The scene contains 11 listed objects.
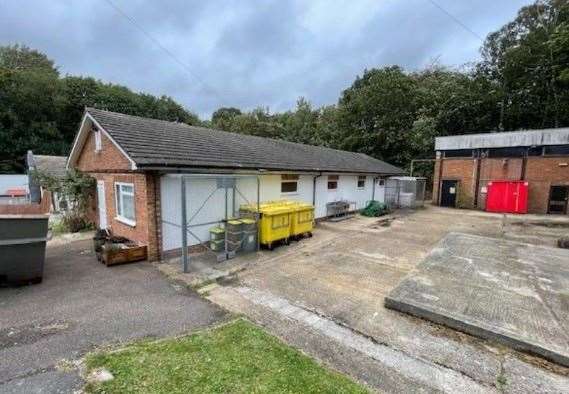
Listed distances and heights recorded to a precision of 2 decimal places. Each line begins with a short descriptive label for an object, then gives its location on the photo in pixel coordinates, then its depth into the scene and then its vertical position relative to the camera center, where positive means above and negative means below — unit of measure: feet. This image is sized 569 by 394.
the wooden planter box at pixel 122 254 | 22.29 -6.58
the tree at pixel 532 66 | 70.08 +30.36
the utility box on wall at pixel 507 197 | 54.54 -3.72
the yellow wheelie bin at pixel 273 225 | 26.53 -4.78
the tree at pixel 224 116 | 130.11 +35.33
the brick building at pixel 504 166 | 52.28 +2.44
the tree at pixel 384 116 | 86.22 +19.54
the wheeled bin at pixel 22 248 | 16.90 -4.72
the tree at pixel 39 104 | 87.56 +23.92
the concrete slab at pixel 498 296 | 13.15 -7.19
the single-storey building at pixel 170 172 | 23.31 +0.29
